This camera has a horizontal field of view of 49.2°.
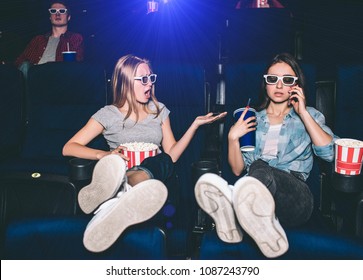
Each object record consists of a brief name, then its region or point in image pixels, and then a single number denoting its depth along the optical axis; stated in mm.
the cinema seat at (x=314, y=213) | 1177
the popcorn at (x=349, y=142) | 1633
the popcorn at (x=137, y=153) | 1768
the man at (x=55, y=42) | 3344
